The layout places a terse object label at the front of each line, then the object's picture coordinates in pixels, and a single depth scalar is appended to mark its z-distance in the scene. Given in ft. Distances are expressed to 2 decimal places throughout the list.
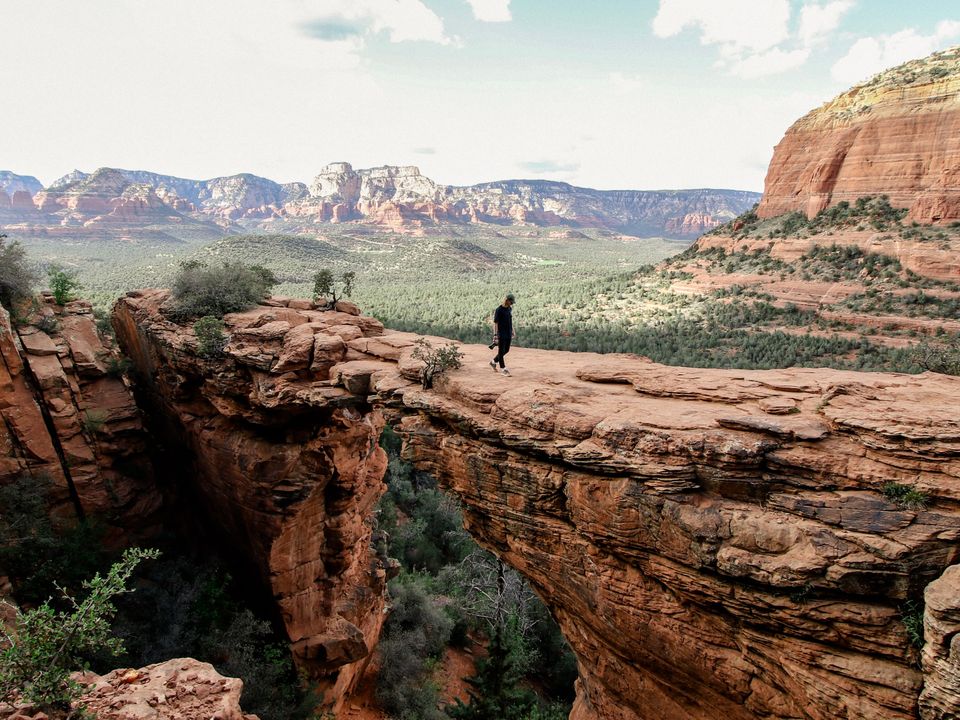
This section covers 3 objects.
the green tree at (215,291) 47.19
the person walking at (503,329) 30.96
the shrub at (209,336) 41.81
